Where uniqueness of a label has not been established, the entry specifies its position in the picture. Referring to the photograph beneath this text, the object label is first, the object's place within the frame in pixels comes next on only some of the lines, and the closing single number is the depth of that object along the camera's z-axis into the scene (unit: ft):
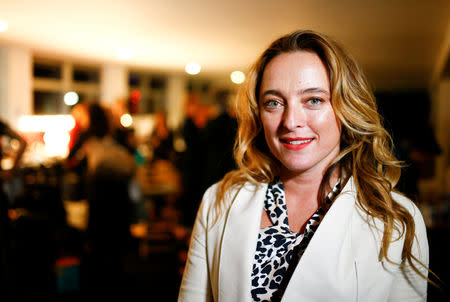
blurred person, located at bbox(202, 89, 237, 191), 10.02
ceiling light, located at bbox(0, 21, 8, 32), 18.05
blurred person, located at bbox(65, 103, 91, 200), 10.90
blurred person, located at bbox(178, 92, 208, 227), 11.63
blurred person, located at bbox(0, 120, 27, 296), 7.89
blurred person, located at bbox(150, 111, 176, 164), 21.14
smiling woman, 3.32
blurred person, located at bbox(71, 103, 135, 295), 10.80
